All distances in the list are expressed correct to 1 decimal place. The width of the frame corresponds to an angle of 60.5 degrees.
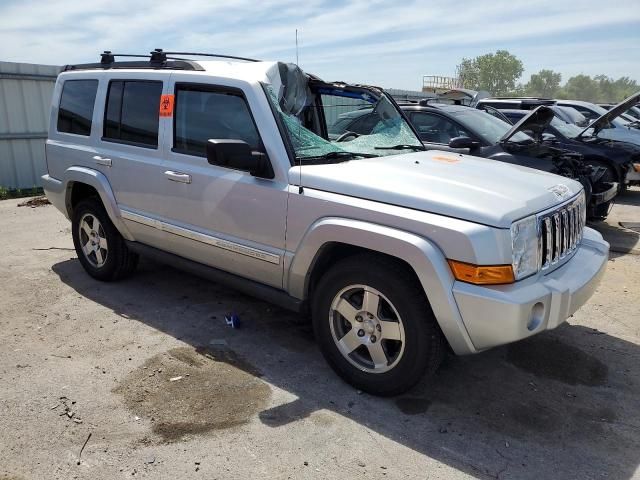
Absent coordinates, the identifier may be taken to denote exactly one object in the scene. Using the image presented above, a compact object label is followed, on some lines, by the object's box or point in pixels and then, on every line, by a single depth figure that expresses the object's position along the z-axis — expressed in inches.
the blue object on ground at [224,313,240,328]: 172.2
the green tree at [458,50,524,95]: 4921.3
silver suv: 114.6
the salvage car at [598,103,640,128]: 515.1
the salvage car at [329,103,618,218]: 270.7
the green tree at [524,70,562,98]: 5841.5
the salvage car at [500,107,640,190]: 347.3
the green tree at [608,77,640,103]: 5532.0
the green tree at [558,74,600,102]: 5575.8
